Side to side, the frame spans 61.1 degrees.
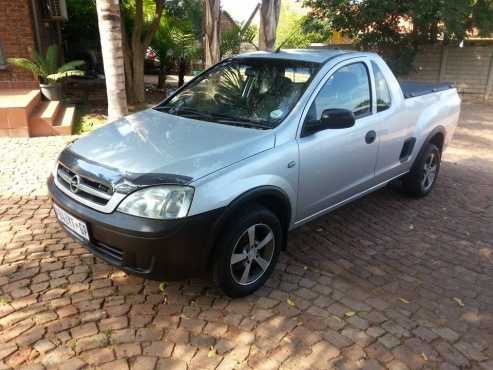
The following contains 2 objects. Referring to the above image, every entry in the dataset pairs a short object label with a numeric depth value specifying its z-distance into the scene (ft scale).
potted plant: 29.40
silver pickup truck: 8.89
